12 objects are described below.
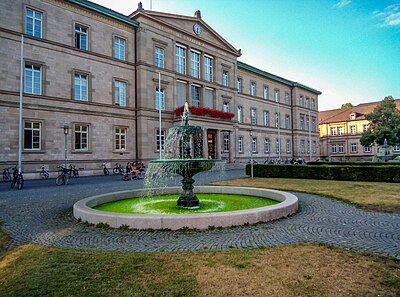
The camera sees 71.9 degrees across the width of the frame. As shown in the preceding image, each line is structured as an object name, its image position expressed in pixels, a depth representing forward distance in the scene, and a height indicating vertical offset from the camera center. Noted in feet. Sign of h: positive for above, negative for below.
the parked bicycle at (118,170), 90.84 -3.83
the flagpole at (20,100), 67.91 +14.91
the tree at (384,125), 179.22 +19.63
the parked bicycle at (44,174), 75.00 -3.90
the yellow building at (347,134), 224.12 +17.78
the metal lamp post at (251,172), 70.89 -4.25
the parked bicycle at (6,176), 68.49 -3.90
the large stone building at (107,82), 74.90 +26.62
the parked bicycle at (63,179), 60.64 -4.37
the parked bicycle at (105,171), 87.40 -3.91
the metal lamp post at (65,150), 76.54 +2.44
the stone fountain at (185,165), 29.27 -0.89
